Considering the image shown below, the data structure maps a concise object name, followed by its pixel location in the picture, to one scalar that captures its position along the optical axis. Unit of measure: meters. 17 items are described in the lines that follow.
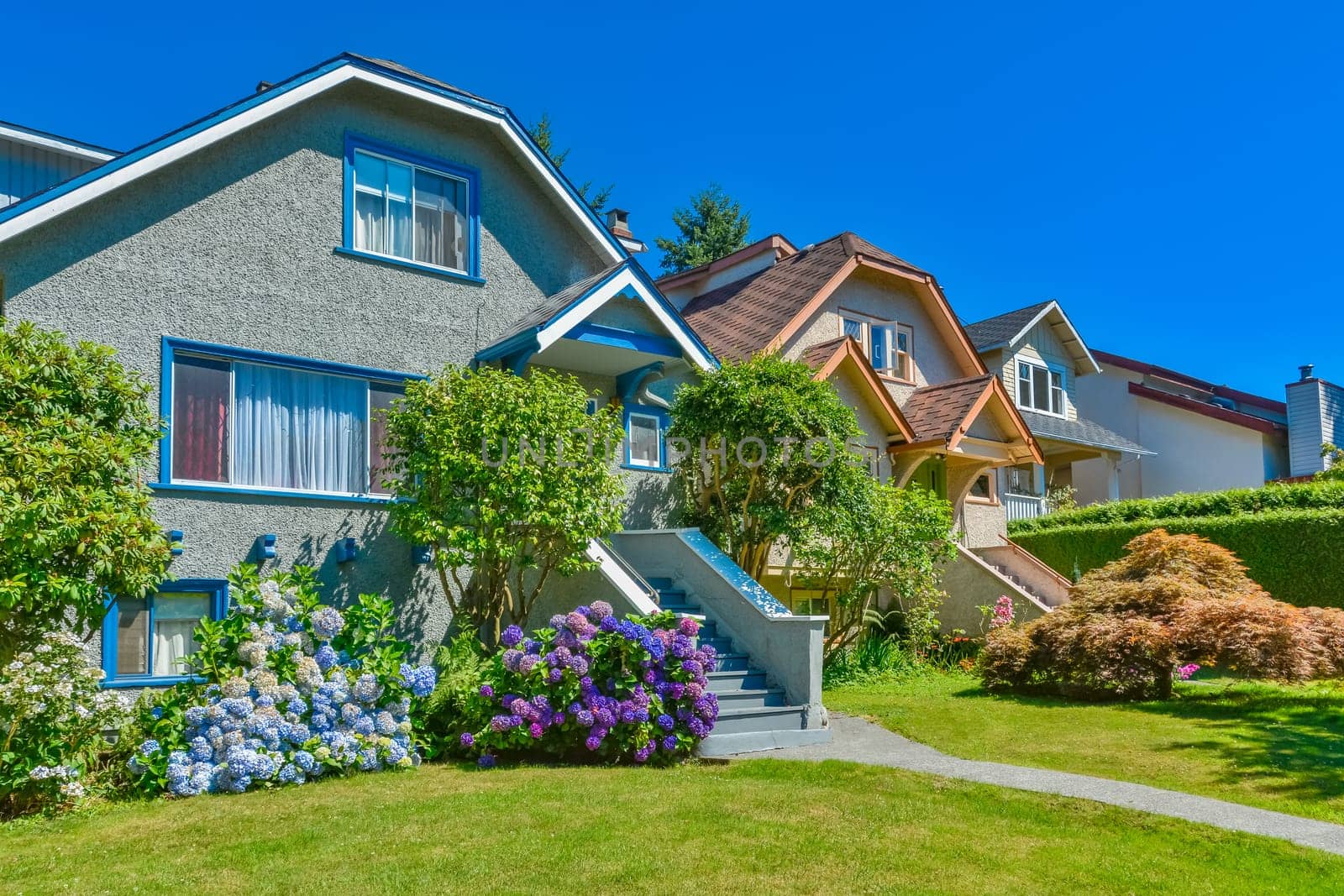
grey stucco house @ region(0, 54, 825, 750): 12.19
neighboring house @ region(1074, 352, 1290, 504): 33.66
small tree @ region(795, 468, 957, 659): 16.28
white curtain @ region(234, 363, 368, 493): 13.06
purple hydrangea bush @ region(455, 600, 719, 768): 10.61
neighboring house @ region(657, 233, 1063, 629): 21.27
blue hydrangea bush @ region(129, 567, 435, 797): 9.46
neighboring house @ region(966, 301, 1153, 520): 30.62
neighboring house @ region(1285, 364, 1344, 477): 34.34
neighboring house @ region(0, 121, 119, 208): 17.59
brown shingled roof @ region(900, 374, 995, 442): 22.20
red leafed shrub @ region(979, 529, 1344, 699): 13.97
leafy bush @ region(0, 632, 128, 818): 8.66
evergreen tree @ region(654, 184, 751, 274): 45.56
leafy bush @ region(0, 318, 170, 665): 8.82
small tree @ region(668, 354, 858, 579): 15.99
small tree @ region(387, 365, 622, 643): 12.35
